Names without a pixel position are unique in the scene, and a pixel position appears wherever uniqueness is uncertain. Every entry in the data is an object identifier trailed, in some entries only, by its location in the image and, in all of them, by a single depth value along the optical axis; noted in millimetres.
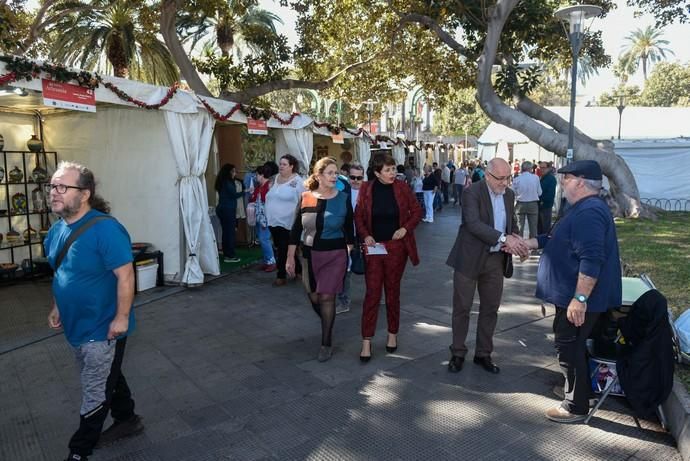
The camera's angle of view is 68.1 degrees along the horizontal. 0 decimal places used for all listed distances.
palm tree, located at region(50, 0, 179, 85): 13180
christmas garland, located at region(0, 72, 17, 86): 4722
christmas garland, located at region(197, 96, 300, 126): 7414
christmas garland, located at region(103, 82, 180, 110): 6001
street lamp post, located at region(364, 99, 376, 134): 21872
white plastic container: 6973
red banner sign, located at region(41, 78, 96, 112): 5316
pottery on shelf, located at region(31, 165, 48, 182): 7867
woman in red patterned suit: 4457
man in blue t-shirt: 2736
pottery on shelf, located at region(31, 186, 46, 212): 7950
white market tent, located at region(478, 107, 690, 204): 17906
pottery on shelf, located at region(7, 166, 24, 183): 7613
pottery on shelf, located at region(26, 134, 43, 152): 7742
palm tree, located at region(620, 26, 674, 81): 56375
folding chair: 3303
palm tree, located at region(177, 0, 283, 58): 13773
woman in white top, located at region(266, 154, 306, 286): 7098
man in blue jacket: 3193
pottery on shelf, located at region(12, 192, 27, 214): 7699
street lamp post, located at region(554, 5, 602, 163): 8617
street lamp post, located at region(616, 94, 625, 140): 20747
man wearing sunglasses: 6113
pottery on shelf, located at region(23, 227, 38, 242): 7787
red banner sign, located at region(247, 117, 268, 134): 8484
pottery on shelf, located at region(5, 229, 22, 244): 7536
